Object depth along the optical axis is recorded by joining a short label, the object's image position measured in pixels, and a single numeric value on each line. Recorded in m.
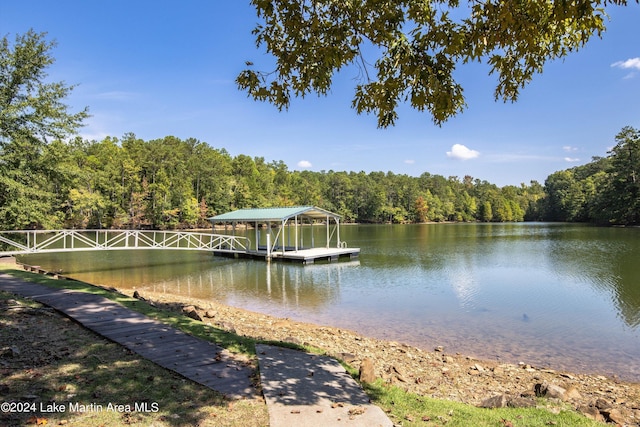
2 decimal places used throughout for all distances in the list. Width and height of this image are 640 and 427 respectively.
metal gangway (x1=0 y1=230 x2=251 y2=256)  17.73
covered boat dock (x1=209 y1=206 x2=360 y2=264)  24.64
